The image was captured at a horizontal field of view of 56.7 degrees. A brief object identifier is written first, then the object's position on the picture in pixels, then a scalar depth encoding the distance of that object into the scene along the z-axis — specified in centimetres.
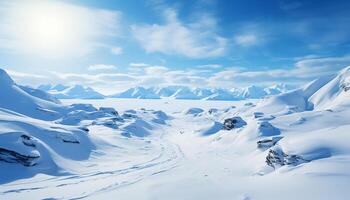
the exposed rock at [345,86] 12667
